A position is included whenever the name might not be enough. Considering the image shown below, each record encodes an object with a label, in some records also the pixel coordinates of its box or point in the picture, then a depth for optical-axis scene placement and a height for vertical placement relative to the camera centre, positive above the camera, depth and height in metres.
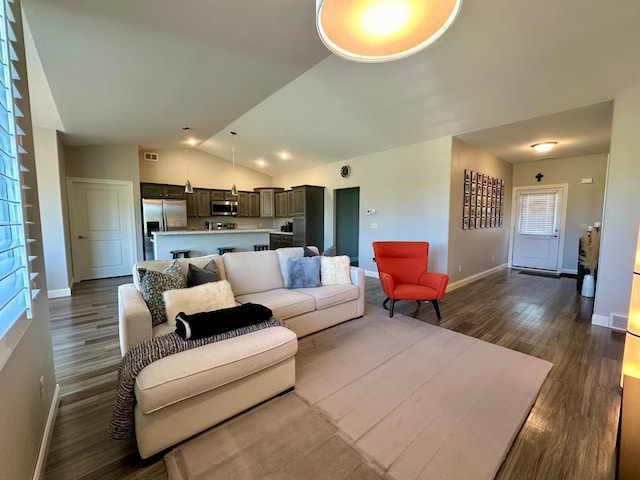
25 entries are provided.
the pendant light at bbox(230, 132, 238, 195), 5.99 +1.75
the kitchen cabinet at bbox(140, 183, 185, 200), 6.36 +0.67
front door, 6.00 -0.19
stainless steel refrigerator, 6.03 +0.03
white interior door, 5.17 -0.19
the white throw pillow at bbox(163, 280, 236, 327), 2.05 -0.64
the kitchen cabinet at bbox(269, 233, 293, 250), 7.38 -0.60
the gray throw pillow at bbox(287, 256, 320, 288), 3.12 -0.63
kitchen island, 4.78 -0.43
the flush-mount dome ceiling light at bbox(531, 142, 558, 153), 4.62 +1.29
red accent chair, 3.57 -0.64
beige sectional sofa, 1.40 -0.90
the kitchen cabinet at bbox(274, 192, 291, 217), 7.56 +0.42
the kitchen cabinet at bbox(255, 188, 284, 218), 7.96 +0.52
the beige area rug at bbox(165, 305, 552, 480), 1.40 -1.27
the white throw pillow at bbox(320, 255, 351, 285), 3.24 -0.63
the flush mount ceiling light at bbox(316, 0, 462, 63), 1.35 +1.05
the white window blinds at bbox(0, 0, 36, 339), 1.12 +0.09
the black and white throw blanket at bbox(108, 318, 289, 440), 1.40 -0.80
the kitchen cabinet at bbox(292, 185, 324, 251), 6.63 +0.10
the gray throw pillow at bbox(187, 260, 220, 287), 2.36 -0.51
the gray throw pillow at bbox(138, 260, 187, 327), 2.04 -0.54
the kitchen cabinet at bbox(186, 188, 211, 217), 7.16 +0.42
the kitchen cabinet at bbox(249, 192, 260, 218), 8.15 +0.45
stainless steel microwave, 7.49 +0.32
